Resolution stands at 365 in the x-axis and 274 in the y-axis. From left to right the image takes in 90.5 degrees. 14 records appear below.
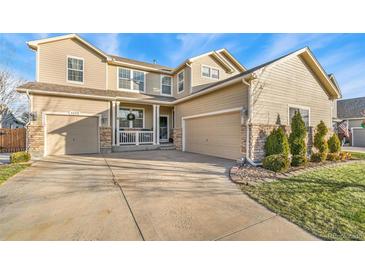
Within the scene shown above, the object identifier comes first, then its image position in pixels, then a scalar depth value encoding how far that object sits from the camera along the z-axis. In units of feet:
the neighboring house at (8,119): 62.90
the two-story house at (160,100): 26.48
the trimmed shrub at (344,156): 28.86
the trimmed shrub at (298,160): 22.70
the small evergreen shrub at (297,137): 25.22
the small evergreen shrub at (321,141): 26.86
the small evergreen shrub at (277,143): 23.50
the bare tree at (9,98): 62.56
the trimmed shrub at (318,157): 26.35
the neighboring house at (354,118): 60.51
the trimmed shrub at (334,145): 30.12
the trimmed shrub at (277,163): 19.99
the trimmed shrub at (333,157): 27.99
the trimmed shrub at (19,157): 24.67
